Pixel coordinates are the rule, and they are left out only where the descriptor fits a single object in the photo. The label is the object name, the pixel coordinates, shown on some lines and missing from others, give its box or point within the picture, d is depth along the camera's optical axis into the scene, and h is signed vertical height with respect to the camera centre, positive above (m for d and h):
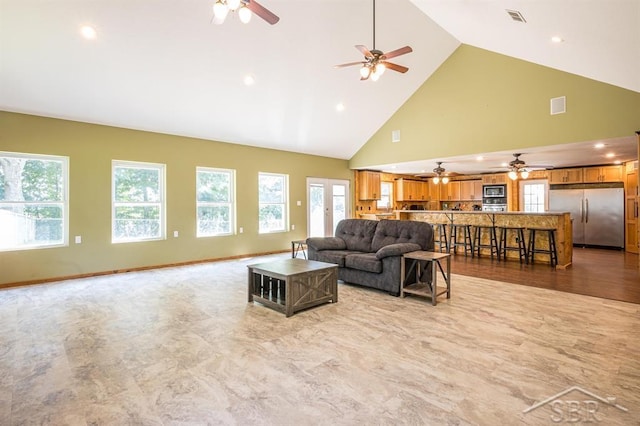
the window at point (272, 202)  8.31 +0.29
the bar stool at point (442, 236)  7.99 -0.57
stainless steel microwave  10.63 +0.65
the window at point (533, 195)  9.98 +0.48
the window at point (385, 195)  11.51 +0.60
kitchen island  6.29 -0.19
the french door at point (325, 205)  9.34 +0.23
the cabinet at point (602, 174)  8.62 +0.96
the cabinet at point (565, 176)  9.16 +0.98
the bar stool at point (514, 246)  6.90 -0.67
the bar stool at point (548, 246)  6.40 -0.69
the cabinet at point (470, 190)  11.45 +0.75
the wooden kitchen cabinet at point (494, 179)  10.68 +1.06
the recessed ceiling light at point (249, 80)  5.65 +2.27
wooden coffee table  3.69 -0.83
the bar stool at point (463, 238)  7.77 -0.62
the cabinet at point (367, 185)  10.34 +0.85
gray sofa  4.38 -0.51
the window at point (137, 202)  6.17 +0.24
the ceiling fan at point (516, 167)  7.31 +0.99
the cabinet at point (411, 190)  11.73 +0.80
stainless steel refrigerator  8.44 -0.06
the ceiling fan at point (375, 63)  3.87 +1.80
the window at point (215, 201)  7.24 +0.28
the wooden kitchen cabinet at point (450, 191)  12.07 +0.76
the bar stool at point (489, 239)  7.32 -0.60
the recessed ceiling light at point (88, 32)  4.06 +2.23
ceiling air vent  3.48 +2.07
